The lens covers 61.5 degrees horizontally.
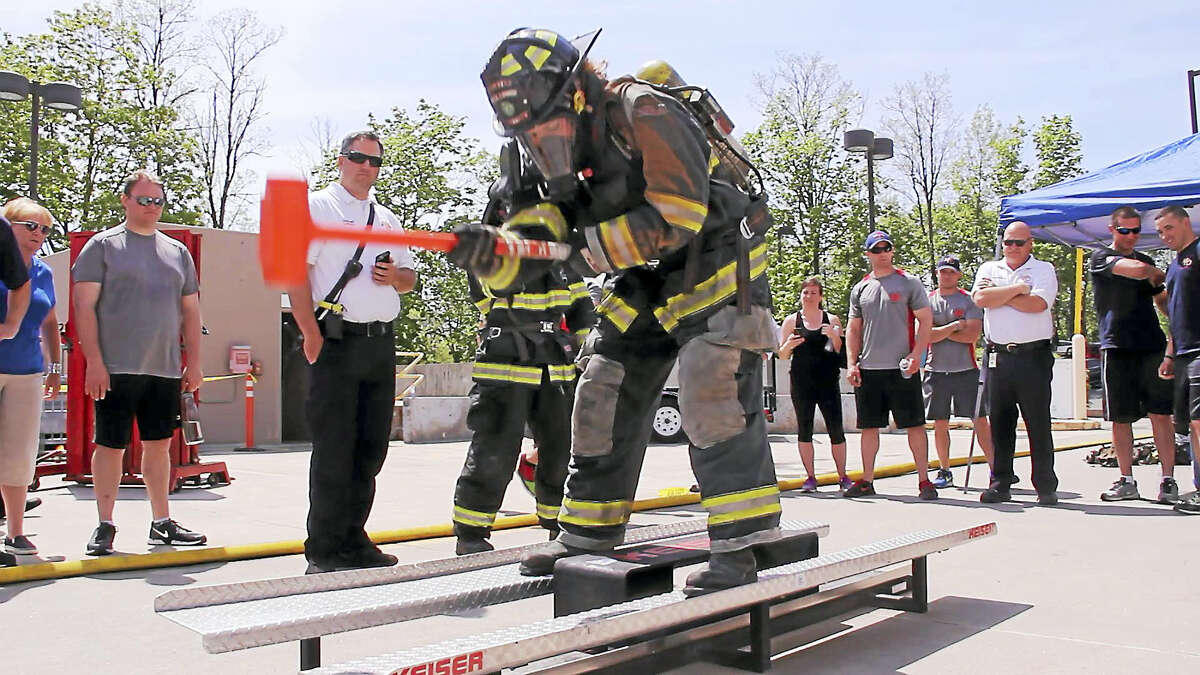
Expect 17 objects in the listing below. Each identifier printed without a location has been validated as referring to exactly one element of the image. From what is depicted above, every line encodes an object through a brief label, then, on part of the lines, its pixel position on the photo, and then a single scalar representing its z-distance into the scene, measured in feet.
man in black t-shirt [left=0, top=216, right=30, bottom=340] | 16.26
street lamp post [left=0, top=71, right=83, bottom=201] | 41.04
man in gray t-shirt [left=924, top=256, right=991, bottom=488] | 27.35
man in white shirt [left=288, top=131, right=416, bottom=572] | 15.12
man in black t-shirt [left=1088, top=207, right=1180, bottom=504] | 24.21
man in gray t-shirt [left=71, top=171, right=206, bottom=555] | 17.76
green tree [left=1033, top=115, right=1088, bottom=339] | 109.81
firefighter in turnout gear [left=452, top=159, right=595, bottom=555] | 16.17
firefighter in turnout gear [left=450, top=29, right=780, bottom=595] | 10.74
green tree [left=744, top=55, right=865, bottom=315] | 94.79
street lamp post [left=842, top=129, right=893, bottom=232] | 53.57
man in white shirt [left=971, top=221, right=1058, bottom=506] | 24.27
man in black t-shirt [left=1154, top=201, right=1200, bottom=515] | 21.81
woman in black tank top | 27.27
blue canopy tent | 29.04
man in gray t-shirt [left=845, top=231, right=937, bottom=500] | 25.94
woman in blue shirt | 17.19
